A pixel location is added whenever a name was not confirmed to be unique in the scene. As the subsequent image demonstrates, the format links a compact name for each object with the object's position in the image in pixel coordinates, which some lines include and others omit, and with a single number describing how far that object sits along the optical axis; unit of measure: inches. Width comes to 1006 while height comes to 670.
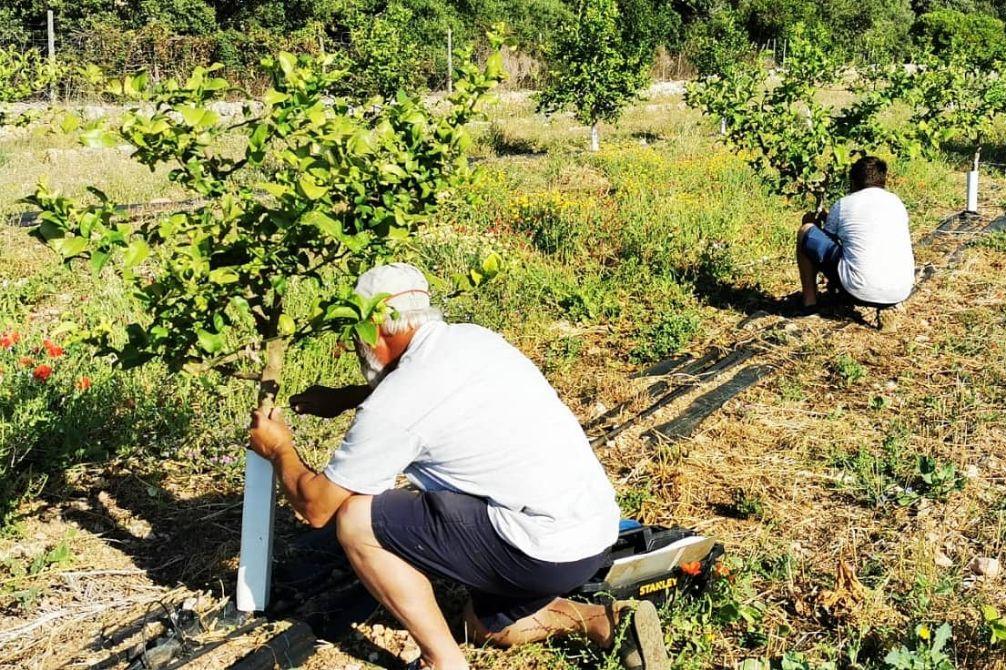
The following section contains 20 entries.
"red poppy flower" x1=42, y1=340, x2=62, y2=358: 171.0
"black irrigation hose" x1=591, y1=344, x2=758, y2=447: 185.9
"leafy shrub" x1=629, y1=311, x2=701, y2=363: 228.2
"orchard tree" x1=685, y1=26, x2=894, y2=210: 275.9
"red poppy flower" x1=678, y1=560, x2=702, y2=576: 124.5
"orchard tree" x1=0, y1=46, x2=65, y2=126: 280.5
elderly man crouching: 100.3
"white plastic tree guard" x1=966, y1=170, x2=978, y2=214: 384.8
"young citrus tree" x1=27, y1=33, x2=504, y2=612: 97.0
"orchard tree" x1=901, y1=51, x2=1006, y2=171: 292.0
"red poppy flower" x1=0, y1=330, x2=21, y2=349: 184.2
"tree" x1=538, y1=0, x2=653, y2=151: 573.6
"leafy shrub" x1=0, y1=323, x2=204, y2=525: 153.6
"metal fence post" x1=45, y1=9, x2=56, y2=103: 649.6
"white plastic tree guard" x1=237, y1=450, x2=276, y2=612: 123.3
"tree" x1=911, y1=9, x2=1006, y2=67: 1341.0
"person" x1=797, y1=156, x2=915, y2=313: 236.5
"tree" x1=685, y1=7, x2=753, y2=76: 813.2
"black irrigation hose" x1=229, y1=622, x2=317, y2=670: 116.9
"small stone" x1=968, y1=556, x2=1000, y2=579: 133.4
